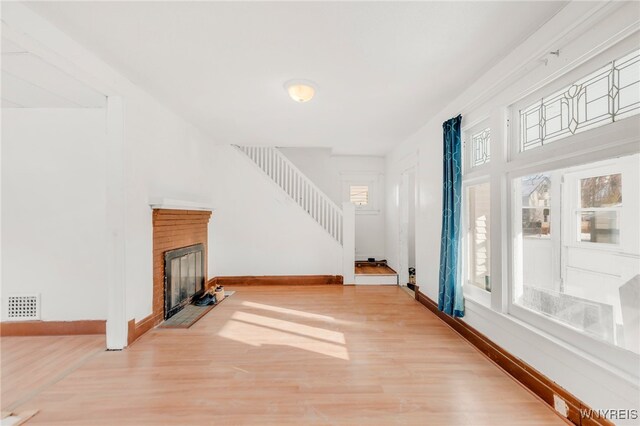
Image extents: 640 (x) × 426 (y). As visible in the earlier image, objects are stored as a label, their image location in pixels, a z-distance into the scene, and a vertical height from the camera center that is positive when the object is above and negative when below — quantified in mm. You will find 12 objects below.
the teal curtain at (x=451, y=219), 3008 -38
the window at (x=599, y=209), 1824 +54
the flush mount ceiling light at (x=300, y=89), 2691 +1302
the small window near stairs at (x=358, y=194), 6613 +534
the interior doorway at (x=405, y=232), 5191 -328
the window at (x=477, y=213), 2836 +32
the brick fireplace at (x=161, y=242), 3054 -374
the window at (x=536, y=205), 2330 +98
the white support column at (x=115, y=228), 2639 -134
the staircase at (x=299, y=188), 5441 +560
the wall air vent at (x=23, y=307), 2895 -1018
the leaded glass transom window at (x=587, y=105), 1541 +761
